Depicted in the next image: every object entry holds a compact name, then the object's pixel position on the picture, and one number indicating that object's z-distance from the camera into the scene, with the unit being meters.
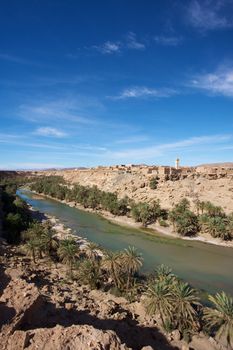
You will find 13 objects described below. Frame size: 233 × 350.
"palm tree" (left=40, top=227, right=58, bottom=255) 36.78
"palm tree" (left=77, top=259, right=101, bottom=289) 29.71
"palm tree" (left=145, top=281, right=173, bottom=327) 22.56
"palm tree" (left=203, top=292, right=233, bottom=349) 20.55
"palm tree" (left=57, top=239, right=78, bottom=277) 34.38
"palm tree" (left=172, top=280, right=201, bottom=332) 22.34
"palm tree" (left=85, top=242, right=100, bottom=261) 34.12
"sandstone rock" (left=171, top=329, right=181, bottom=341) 21.83
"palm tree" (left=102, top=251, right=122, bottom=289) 28.98
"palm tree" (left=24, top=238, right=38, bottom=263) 35.65
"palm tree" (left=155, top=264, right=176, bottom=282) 25.97
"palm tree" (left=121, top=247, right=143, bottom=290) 28.69
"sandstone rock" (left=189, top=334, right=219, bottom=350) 21.28
